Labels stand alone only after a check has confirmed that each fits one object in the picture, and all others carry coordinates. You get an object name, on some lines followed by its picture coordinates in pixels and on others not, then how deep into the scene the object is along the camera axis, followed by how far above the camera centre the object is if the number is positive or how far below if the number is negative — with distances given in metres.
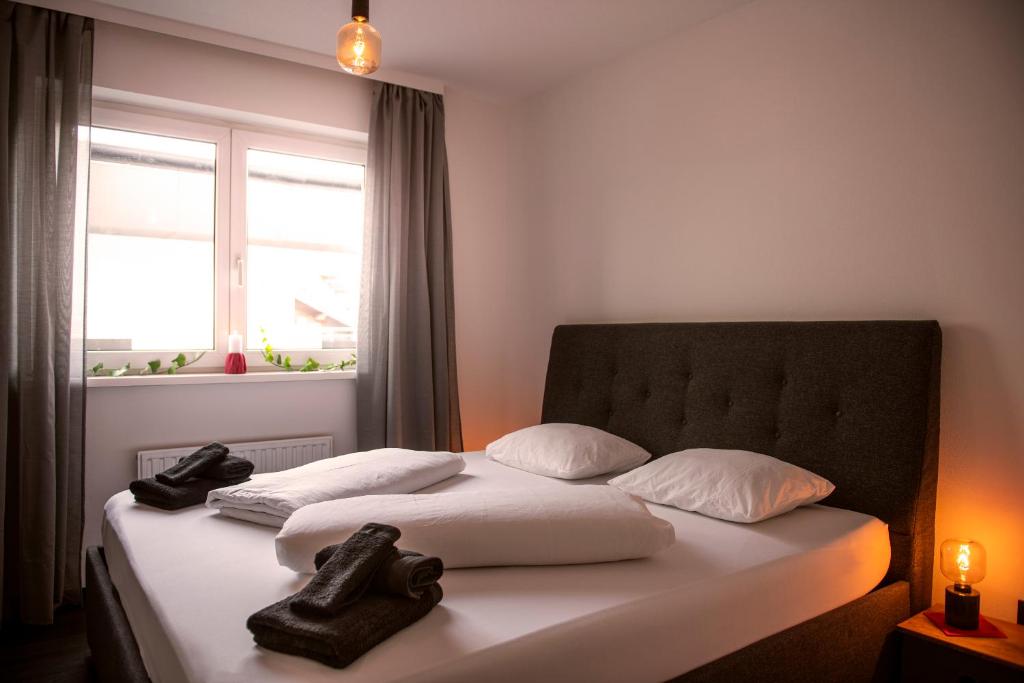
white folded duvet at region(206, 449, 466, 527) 1.77 -0.48
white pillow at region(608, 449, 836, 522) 1.84 -0.45
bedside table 1.59 -0.79
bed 1.19 -0.56
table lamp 1.74 -0.65
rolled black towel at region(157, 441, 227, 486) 1.99 -0.47
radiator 2.79 -0.62
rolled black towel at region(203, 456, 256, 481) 2.07 -0.49
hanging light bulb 1.73 +0.73
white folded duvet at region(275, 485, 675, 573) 1.44 -0.46
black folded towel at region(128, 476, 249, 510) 1.92 -0.53
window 2.96 +0.37
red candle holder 3.04 -0.22
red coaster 1.72 -0.77
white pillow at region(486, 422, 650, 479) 2.37 -0.47
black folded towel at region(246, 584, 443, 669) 1.07 -0.52
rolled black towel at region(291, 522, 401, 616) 1.13 -0.46
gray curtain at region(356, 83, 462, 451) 3.27 +0.18
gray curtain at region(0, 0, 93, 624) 2.47 +0.00
